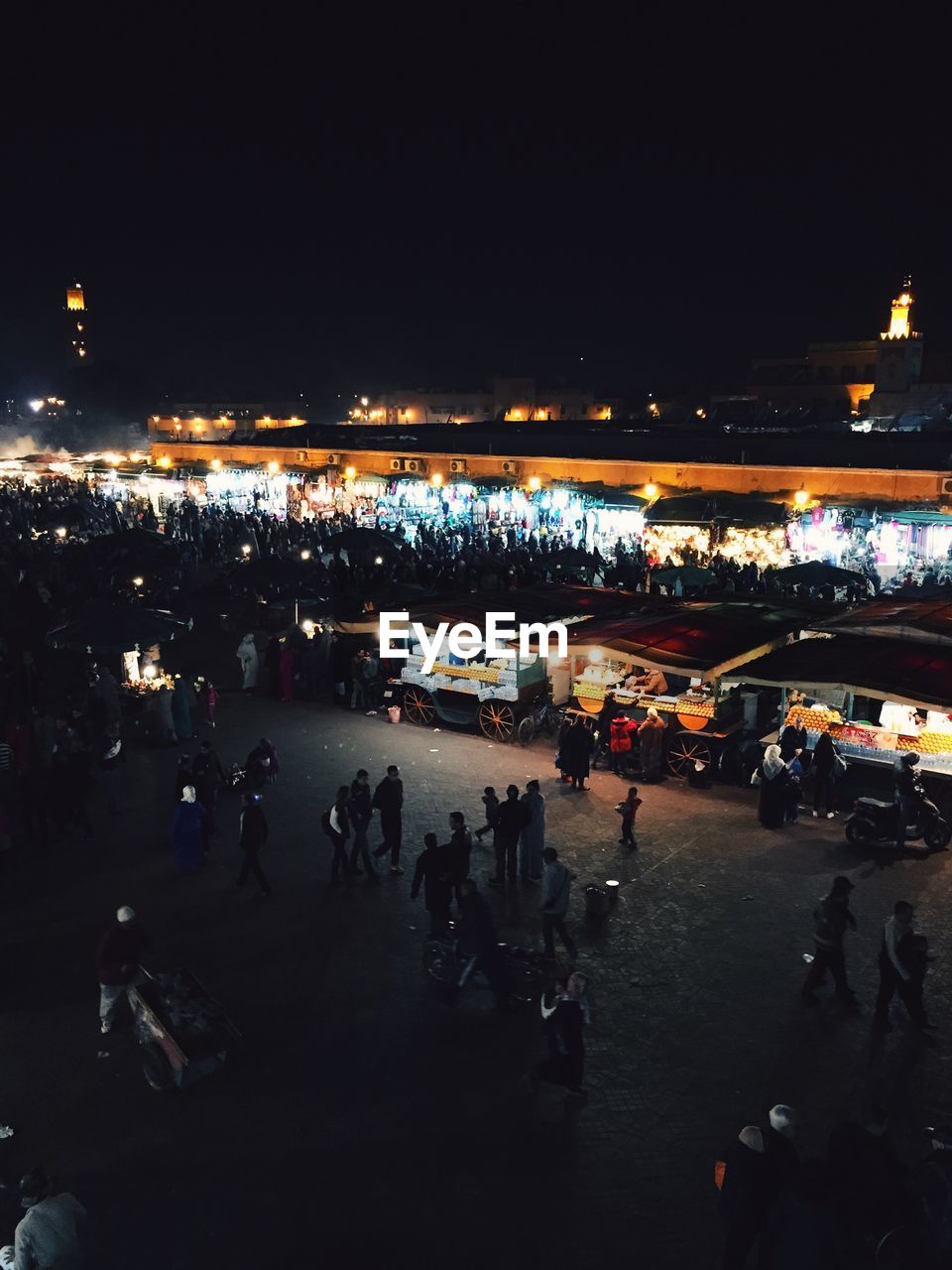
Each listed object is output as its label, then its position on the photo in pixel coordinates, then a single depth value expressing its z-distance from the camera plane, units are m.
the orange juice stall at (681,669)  11.56
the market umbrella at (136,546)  22.03
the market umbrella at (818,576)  17.58
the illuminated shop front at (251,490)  35.72
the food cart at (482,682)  13.02
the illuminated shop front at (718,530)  22.61
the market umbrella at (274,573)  17.84
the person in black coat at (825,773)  10.42
